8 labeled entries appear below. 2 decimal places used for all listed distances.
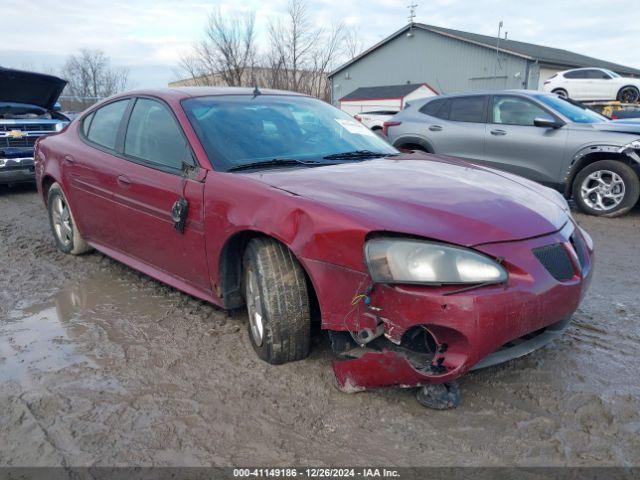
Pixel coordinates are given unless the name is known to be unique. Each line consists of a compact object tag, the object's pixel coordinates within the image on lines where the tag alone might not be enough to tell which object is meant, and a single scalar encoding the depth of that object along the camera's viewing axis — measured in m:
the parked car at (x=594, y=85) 19.88
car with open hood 7.95
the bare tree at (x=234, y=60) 33.22
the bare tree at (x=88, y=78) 42.47
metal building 29.44
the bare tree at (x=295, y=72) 34.09
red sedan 2.09
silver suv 6.21
